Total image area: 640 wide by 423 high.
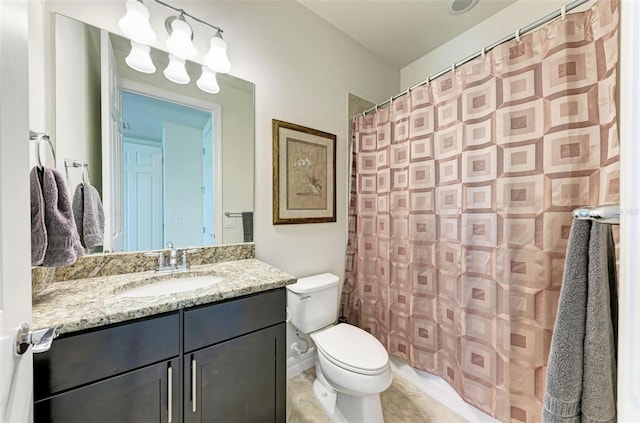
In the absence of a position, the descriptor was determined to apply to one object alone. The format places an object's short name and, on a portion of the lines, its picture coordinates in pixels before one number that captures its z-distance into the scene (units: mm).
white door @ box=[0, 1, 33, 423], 426
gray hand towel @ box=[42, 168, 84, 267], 810
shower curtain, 1006
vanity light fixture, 1167
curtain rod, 996
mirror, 1108
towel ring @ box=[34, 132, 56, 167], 809
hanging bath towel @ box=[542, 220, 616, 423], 545
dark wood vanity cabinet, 730
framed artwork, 1685
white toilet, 1223
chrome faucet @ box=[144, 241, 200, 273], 1258
